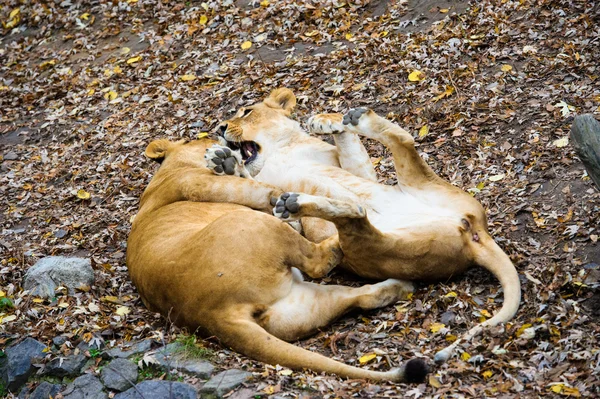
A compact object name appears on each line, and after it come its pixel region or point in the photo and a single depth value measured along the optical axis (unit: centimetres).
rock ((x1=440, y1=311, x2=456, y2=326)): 1055
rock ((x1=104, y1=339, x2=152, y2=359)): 1062
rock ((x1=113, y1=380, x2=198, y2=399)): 935
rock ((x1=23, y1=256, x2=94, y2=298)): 1279
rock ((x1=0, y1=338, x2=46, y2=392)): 1076
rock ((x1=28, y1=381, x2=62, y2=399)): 1029
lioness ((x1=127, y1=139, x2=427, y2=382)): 999
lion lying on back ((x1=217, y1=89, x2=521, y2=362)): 1081
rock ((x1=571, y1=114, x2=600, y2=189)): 958
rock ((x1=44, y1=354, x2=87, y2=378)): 1065
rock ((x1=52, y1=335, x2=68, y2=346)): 1118
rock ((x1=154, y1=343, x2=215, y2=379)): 987
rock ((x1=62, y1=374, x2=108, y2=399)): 996
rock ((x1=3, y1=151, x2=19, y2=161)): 2028
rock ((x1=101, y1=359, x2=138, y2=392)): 994
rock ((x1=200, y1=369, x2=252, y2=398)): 934
